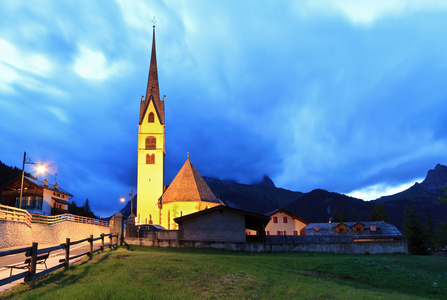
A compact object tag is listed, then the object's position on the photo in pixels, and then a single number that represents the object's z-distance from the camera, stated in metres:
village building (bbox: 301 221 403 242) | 49.25
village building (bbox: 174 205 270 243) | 26.78
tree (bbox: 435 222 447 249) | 59.34
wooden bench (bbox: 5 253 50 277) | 8.56
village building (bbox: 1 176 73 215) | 55.03
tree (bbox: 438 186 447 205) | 32.62
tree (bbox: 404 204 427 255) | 58.88
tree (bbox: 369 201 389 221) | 85.75
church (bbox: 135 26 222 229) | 52.19
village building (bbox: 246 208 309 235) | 58.41
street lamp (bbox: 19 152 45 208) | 27.16
